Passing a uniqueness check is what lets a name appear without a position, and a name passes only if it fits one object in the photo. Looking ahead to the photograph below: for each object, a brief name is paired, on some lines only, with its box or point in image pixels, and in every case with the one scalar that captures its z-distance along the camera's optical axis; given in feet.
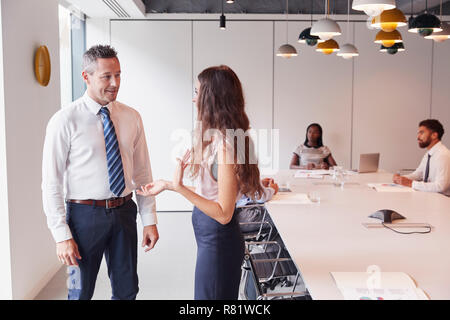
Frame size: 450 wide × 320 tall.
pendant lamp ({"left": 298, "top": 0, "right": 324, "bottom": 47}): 15.83
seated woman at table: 22.47
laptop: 18.74
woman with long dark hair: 6.93
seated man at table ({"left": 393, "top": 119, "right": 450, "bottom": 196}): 15.02
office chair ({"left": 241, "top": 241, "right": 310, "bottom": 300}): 8.34
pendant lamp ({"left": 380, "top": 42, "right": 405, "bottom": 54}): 17.08
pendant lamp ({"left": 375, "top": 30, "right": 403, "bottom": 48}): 14.40
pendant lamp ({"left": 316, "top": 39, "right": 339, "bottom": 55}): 16.56
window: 21.53
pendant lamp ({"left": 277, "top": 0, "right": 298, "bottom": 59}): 18.66
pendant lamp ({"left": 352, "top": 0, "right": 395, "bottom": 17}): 10.14
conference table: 6.98
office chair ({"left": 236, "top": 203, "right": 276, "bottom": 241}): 14.20
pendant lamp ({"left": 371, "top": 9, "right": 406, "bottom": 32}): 11.85
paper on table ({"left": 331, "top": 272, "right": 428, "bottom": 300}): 6.08
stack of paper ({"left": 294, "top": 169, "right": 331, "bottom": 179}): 17.56
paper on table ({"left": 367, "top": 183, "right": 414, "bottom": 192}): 14.74
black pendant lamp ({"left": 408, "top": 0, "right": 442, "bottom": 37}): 12.80
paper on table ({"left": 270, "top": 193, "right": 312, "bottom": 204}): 12.69
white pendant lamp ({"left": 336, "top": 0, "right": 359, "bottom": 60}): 17.36
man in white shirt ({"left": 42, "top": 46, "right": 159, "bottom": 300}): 7.82
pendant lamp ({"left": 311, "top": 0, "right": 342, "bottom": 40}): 13.97
